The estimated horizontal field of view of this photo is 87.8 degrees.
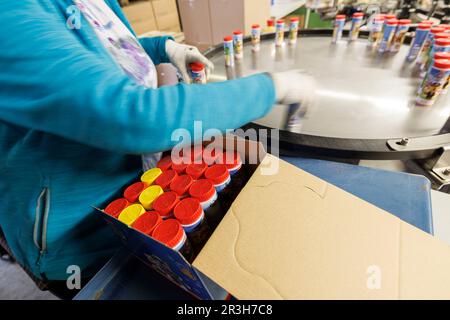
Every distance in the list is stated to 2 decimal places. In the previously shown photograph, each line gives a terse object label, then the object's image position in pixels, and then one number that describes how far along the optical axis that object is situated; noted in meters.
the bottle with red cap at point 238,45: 1.23
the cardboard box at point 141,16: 2.30
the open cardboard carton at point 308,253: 0.37
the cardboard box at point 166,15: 2.57
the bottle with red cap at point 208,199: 0.50
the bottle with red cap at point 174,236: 0.42
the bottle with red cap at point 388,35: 1.17
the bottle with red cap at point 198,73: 0.90
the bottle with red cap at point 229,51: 1.14
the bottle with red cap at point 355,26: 1.33
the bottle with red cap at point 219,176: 0.54
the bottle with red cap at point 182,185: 0.52
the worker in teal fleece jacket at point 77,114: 0.34
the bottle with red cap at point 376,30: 1.24
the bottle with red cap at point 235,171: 0.57
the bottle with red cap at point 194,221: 0.46
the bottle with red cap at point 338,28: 1.32
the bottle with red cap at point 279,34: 1.34
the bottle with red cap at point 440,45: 0.85
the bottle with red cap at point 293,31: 1.37
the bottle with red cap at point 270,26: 1.64
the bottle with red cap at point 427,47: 1.03
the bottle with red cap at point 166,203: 0.48
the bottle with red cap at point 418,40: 1.06
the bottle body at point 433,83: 0.72
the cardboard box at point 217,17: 1.78
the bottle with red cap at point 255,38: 1.32
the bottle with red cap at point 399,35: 1.15
